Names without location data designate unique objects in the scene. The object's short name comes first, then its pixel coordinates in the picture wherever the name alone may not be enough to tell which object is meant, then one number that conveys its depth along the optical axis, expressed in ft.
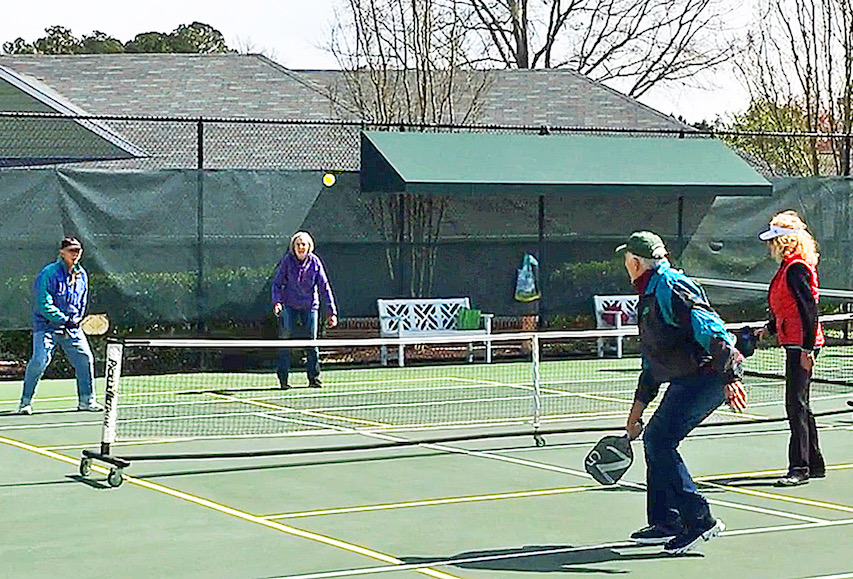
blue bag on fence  70.18
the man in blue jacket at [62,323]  49.83
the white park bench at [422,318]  66.90
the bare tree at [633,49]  149.38
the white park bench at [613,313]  71.31
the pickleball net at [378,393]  44.04
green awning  67.05
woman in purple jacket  58.70
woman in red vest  36.83
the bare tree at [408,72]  81.51
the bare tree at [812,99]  88.63
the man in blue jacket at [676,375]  28.53
